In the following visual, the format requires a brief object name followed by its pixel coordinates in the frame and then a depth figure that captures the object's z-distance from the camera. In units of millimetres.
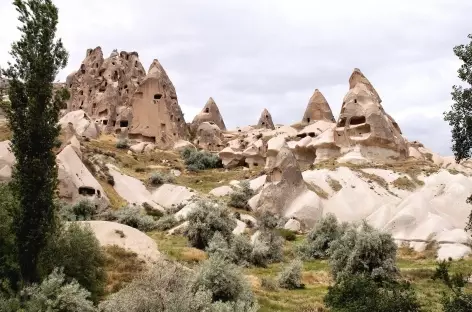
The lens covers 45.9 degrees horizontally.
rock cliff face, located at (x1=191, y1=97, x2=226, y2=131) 91438
